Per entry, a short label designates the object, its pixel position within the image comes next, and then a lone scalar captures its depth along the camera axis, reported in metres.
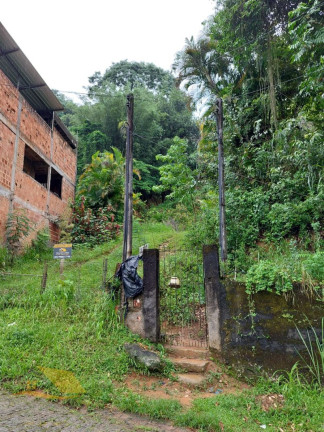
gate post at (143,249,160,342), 5.80
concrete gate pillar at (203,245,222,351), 5.41
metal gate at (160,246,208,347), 6.02
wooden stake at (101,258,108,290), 6.76
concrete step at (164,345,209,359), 5.44
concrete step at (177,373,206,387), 4.84
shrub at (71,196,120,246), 13.63
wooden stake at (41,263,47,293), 6.74
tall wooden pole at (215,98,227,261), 7.15
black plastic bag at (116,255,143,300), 6.07
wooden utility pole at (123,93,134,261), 6.88
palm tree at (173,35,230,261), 15.64
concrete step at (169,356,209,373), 5.08
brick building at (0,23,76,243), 9.89
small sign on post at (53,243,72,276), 7.52
